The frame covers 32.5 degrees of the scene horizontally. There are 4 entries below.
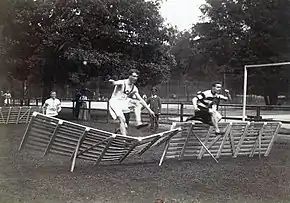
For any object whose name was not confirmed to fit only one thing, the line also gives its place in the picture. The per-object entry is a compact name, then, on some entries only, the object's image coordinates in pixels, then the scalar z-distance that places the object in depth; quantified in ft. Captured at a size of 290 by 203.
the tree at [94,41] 37.06
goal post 37.81
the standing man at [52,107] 31.04
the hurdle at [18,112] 32.43
